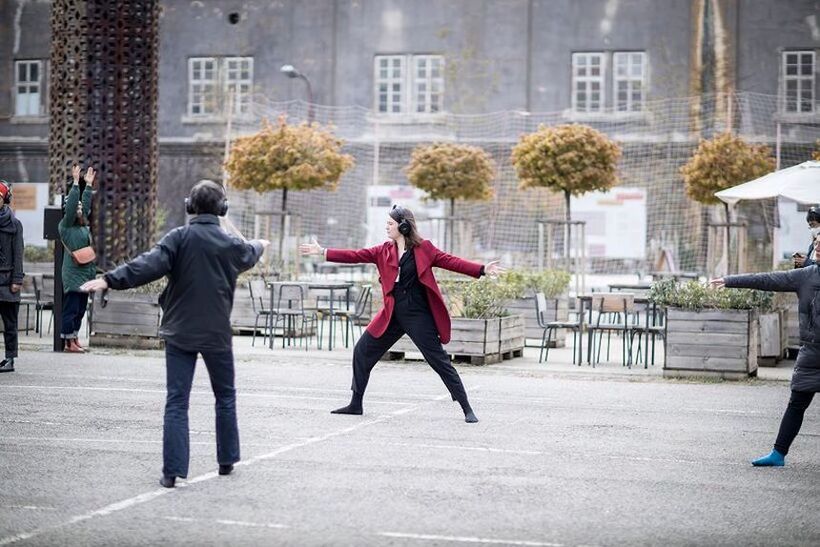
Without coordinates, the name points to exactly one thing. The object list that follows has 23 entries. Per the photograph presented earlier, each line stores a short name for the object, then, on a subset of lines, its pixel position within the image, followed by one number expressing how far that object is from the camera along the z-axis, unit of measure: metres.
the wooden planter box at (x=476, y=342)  16.75
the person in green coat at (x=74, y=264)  16.89
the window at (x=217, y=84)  44.03
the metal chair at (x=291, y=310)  19.02
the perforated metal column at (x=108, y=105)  19.58
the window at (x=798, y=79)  39.78
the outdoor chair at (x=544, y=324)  17.86
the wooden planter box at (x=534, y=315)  20.64
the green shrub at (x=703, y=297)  15.64
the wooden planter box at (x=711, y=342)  15.38
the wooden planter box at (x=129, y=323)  18.12
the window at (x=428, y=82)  42.16
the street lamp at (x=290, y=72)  36.72
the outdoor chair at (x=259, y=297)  20.31
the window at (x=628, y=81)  40.91
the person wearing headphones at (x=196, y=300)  8.18
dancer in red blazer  11.45
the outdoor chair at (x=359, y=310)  18.83
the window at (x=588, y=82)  41.34
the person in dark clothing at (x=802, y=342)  9.14
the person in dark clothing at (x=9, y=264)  14.38
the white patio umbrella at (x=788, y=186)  17.25
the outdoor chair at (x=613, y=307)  17.06
